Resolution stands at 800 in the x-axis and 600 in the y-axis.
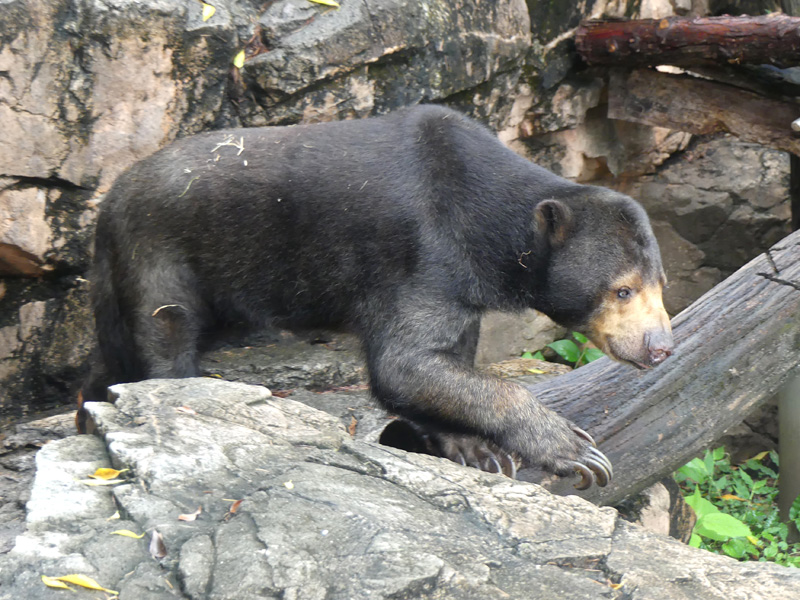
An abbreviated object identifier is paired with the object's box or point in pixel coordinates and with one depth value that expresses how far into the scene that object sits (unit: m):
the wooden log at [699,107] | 6.63
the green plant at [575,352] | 7.82
